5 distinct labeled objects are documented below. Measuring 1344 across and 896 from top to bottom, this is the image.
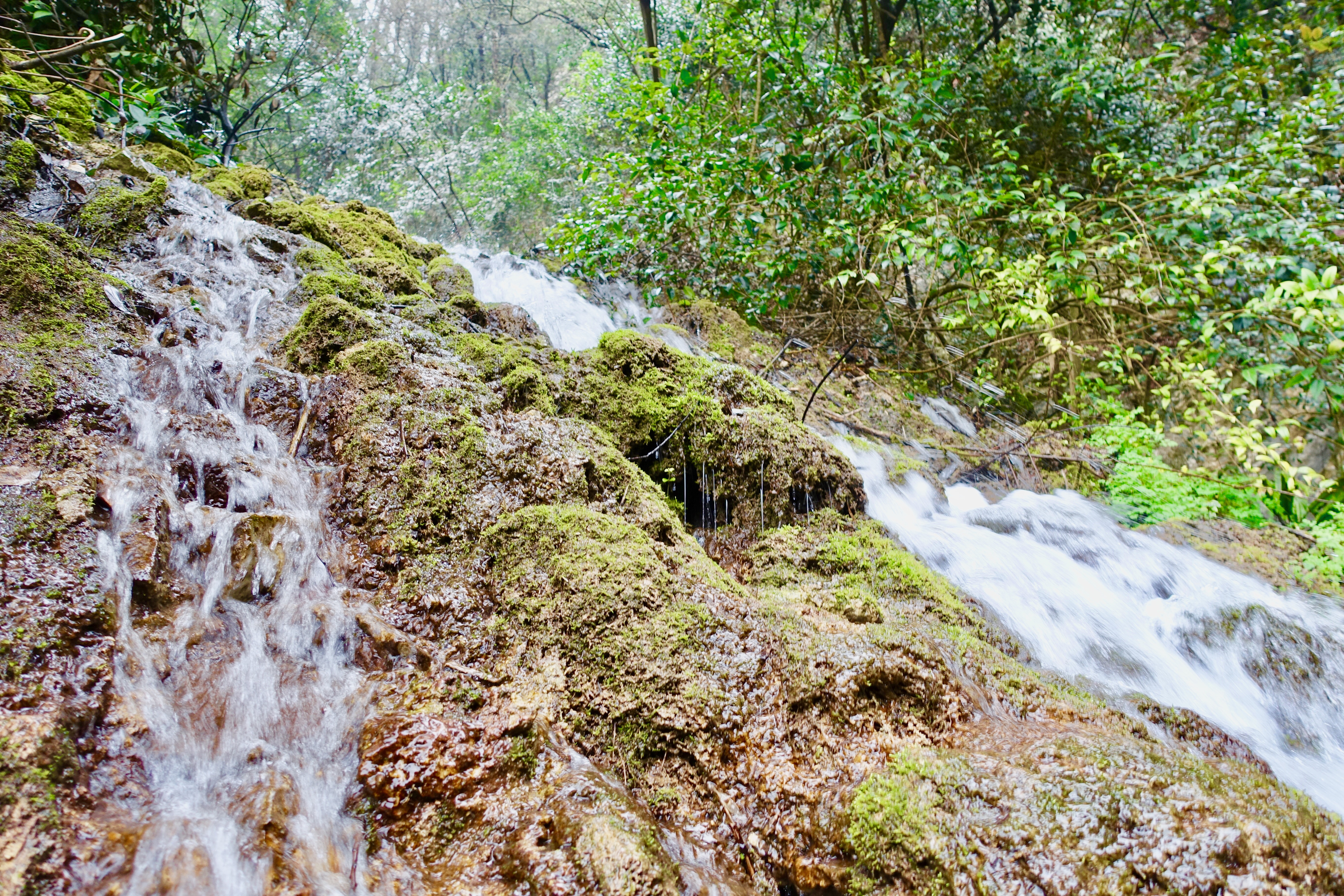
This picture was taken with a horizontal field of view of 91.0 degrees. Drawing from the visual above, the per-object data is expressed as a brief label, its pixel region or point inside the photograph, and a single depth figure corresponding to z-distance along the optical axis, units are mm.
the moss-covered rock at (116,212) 4547
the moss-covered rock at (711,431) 3627
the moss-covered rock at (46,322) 2680
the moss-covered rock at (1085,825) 1507
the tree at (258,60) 8516
